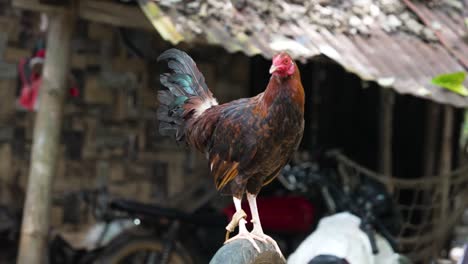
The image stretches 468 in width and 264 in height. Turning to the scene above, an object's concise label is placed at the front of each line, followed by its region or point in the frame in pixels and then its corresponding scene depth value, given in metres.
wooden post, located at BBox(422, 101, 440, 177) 7.28
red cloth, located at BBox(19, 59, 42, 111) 5.93
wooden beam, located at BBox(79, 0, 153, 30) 5.17
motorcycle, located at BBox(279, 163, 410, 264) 4.38
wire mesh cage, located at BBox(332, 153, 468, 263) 5.98
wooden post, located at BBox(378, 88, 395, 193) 6.91
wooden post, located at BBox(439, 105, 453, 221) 6.89
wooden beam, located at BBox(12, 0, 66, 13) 4.93
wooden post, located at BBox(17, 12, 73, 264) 4.96
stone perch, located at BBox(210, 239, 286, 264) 2.72
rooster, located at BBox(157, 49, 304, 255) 2.72
